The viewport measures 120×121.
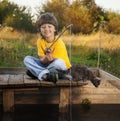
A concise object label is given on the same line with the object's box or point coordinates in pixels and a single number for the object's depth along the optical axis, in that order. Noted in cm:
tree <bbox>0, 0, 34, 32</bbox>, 1289
